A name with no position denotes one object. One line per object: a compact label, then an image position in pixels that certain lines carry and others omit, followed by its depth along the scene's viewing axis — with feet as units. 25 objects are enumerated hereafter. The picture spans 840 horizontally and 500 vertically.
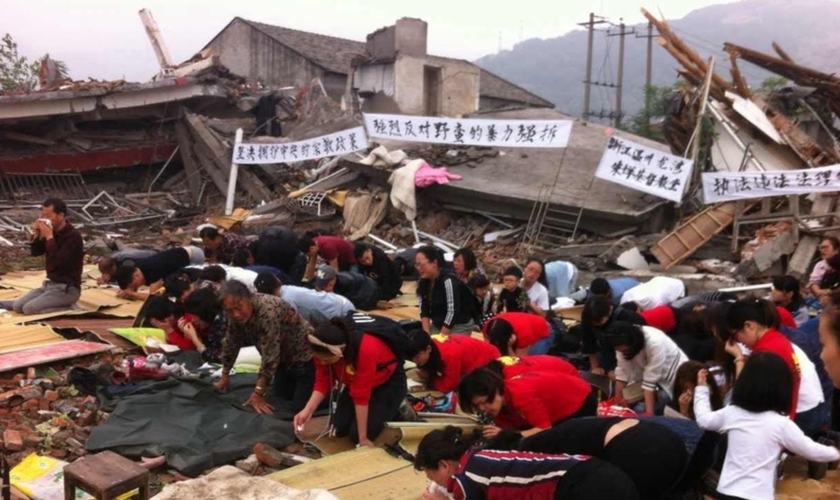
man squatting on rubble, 22.38
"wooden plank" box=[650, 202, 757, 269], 34.17
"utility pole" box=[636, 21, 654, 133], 87.65
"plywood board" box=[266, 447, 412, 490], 12.82
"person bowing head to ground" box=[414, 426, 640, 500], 8.75
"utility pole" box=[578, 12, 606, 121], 91.38
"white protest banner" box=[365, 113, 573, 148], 38.93
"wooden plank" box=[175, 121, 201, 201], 54.08
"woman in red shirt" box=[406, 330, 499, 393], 15.35
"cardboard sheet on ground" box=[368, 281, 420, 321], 26.61
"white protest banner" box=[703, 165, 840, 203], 30.68
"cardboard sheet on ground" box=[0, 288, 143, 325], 22.33
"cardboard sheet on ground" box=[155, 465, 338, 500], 11.83
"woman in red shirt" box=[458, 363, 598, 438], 11.22
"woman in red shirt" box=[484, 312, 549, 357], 17.37
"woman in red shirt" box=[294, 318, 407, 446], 13.79
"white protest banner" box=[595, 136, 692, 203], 34.94
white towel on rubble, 43.24
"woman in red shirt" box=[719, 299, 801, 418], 12.83
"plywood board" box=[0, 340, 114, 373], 17.84
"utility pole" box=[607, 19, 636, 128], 94.32
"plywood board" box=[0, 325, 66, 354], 19.45
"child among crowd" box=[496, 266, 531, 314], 21.49
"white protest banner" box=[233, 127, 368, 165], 43.75
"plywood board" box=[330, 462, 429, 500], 12.53
